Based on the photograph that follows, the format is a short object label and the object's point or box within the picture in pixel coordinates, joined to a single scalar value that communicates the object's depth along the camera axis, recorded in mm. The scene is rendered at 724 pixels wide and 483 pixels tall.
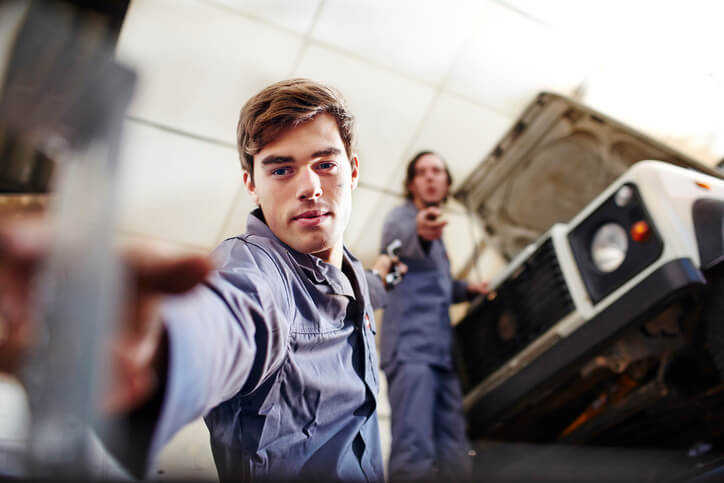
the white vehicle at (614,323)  979
